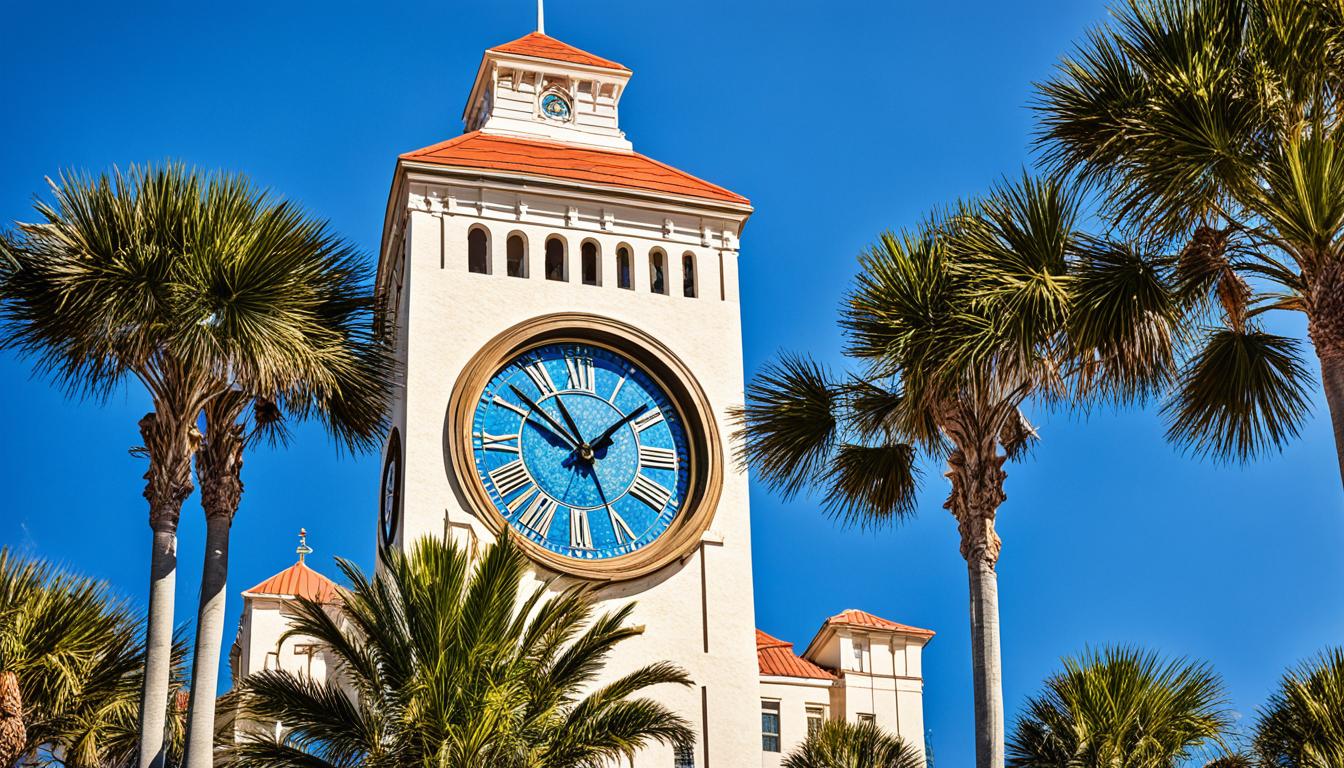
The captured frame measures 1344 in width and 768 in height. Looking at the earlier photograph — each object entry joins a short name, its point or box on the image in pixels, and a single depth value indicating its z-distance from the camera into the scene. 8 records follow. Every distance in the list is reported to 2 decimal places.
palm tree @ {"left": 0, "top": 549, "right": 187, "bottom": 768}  25.22
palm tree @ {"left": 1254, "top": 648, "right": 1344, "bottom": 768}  25.56
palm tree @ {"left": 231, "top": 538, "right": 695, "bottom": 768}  23.97
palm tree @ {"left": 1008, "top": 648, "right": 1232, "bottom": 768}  28.08
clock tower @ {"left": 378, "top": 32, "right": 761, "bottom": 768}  36.34
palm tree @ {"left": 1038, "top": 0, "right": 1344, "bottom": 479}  19.97
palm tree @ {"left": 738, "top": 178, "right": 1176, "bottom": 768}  21.83
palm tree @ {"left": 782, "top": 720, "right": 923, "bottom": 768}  34.62
